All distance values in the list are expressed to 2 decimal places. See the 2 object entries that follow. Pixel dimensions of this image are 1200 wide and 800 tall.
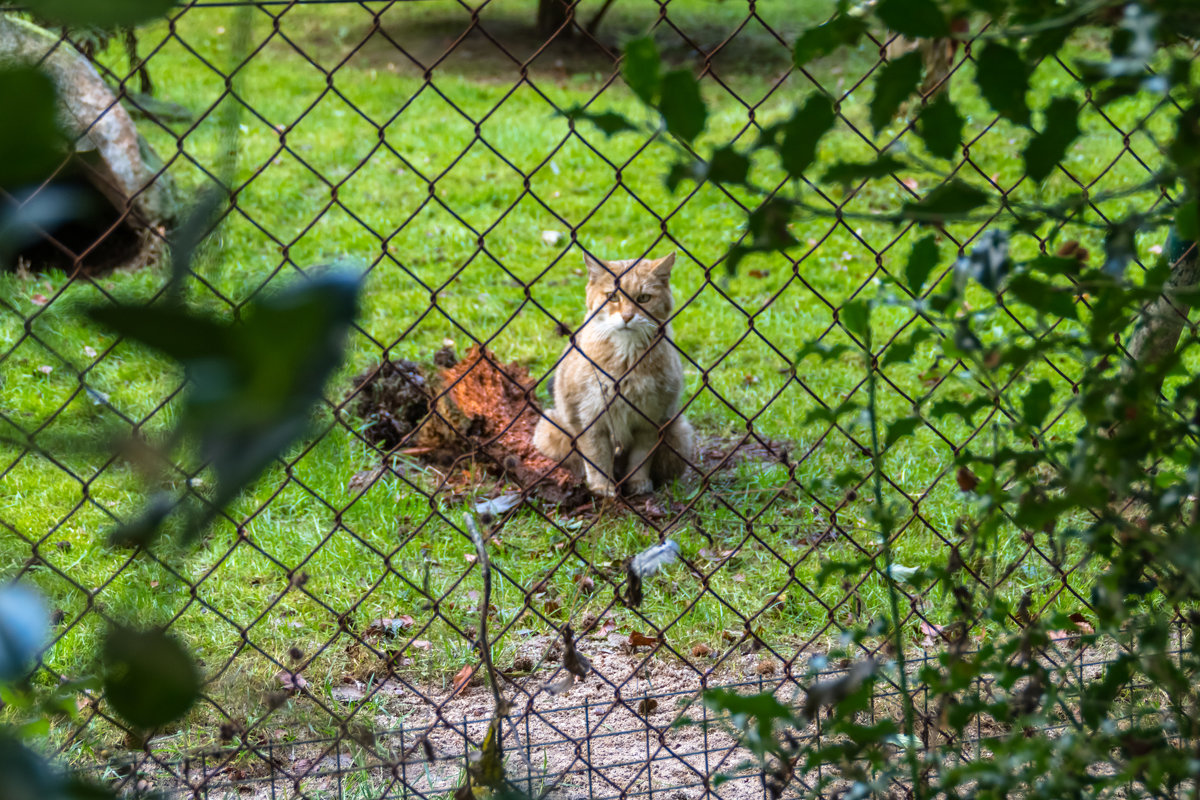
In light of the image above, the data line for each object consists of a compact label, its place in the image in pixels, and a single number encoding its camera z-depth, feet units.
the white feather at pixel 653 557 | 7.00
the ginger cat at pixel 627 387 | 12.90
